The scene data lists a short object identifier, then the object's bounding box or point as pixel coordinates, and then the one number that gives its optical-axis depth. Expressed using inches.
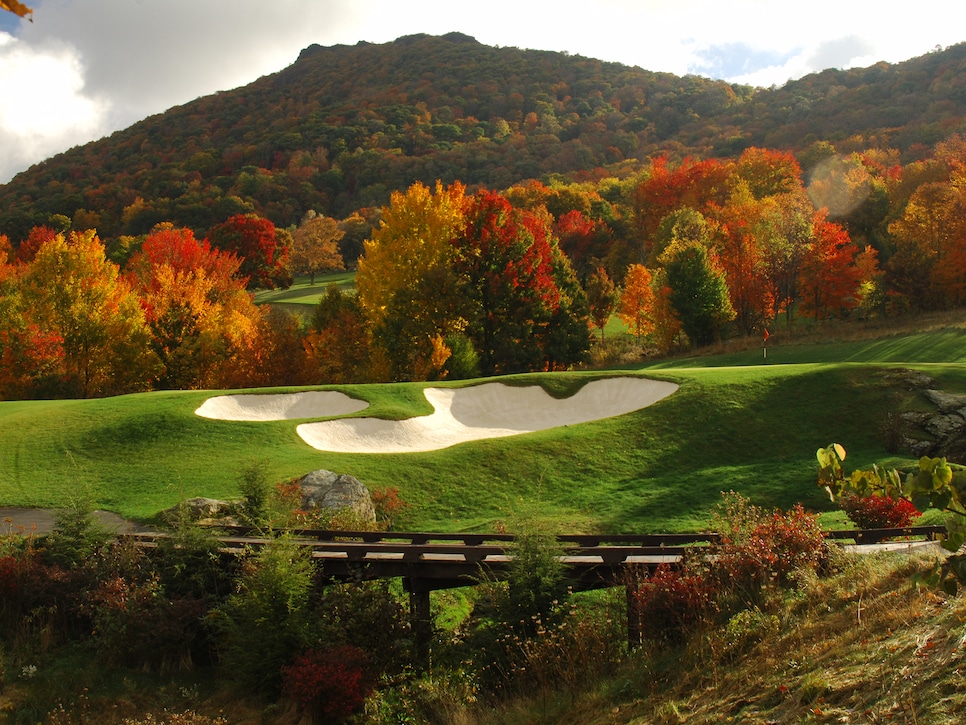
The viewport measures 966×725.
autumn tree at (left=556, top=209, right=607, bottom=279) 2854.3
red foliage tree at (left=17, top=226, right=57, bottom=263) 2982.8
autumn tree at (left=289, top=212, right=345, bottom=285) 3427.7
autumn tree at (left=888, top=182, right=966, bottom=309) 1845.5
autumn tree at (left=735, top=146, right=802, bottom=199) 2839.6
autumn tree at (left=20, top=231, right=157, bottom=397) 1553.9
